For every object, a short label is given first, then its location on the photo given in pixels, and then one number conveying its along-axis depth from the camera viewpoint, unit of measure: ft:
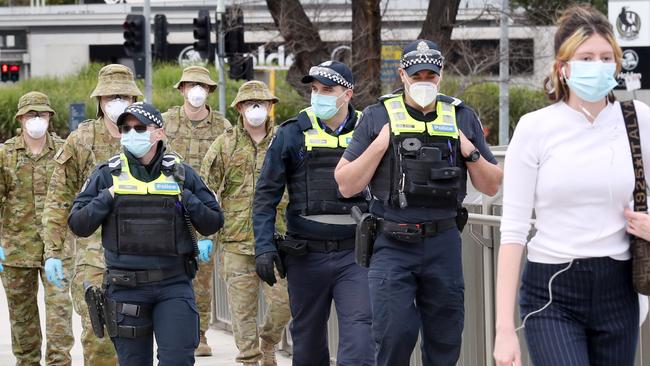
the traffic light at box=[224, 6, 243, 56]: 81.52
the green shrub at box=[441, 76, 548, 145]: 104.73
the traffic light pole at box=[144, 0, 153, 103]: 104.06
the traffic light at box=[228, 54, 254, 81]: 91.35
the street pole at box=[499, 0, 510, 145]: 80.88
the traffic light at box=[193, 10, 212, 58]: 98.12
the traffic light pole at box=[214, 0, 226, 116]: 88.74
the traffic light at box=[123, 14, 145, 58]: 99.57
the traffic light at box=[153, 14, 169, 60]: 101.35
